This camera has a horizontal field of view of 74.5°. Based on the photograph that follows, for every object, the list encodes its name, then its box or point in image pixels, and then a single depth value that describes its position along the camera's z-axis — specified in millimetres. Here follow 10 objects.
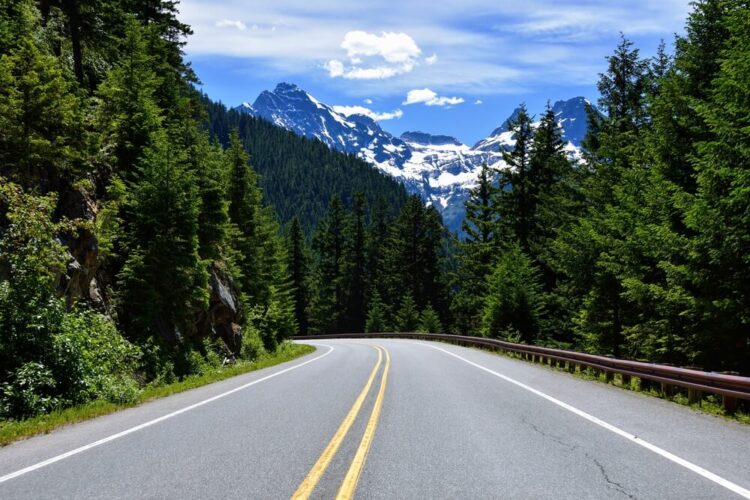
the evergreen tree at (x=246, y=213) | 37375
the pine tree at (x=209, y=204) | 25188
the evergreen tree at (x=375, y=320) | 65750
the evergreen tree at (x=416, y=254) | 71125
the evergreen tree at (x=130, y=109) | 19328
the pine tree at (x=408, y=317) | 62375
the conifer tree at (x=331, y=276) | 79250
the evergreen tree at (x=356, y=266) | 77688
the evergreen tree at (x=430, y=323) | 56812
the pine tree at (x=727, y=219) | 12234
